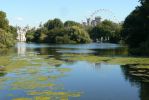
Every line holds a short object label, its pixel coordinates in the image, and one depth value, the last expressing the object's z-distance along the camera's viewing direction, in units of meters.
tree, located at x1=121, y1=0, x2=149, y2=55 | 45.47
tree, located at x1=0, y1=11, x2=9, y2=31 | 73.47
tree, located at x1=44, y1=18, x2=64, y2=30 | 132.58
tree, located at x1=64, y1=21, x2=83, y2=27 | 132.26
